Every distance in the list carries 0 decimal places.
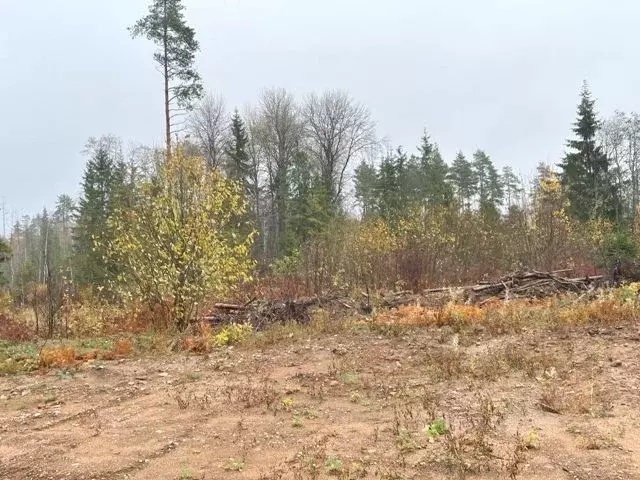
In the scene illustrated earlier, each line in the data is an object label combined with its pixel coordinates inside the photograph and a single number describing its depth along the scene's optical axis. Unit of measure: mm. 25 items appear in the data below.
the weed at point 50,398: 5633
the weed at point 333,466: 3574
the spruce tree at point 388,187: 38656
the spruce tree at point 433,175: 32166
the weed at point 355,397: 5152
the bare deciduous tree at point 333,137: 41969
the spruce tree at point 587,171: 34125
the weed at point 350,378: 5746
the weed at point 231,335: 8273
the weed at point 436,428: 4066
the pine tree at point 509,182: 56550
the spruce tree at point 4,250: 16797
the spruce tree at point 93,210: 24297
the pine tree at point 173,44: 23844
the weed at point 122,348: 7793
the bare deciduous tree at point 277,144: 39844
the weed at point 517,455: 3437
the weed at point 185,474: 3610
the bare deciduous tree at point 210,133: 40844
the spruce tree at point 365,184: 44866
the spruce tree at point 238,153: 38469
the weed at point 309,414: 4754
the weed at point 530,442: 3827
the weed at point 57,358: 7223
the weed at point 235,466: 3723
